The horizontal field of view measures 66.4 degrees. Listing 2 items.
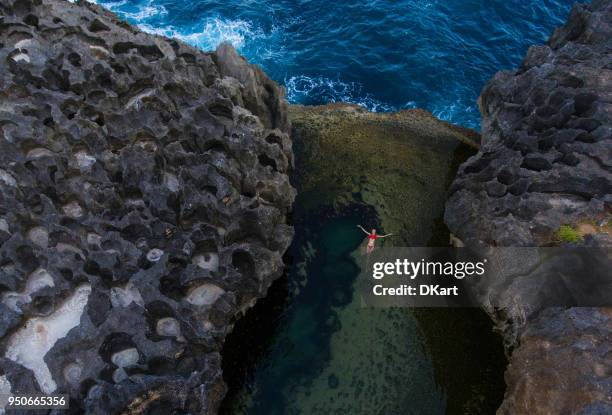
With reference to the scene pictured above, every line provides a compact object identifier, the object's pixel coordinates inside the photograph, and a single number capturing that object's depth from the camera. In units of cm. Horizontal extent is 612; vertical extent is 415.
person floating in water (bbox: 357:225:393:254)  2119
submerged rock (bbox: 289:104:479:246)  2356
